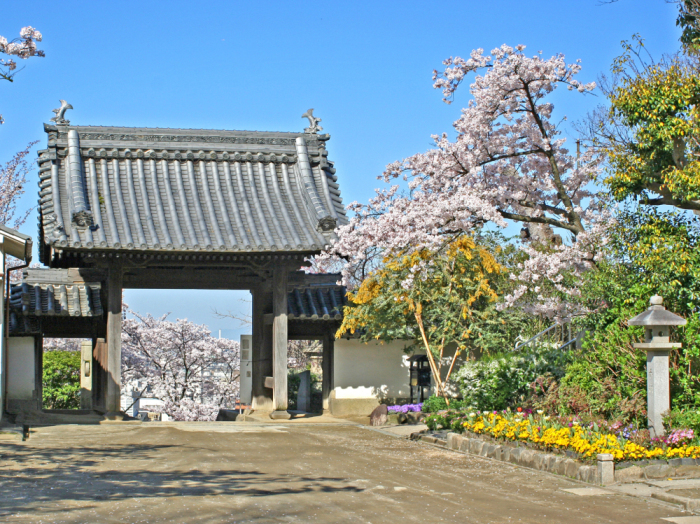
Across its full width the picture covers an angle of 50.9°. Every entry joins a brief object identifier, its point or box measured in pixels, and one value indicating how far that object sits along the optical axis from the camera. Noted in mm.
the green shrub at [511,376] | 13734
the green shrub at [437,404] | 15883
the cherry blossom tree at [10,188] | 26844
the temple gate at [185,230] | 16859
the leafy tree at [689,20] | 13938
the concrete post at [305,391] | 23328
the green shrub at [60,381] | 23812
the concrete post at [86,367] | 19375
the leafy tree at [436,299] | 16344
